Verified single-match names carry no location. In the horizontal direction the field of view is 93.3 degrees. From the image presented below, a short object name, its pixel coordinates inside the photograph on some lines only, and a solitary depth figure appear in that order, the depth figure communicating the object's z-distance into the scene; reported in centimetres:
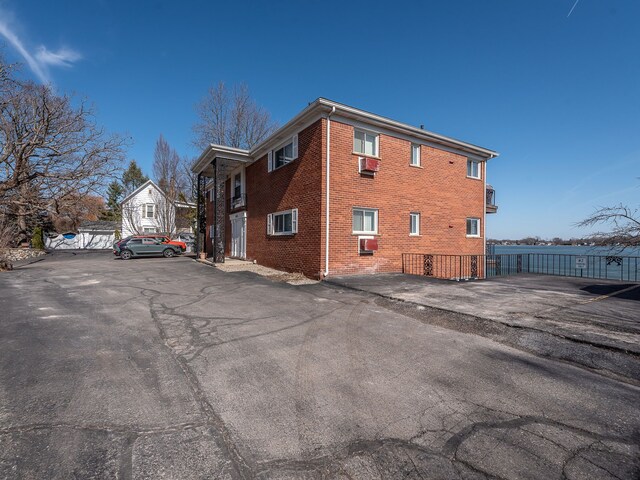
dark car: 2142
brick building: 1109
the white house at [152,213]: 3288
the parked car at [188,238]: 3142
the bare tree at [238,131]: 2908
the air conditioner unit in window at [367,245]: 1151
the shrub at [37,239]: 3059
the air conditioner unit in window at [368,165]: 1150
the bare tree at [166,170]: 3409
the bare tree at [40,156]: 1805
